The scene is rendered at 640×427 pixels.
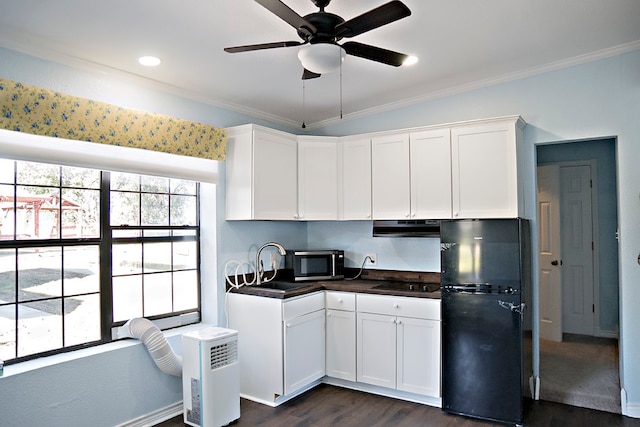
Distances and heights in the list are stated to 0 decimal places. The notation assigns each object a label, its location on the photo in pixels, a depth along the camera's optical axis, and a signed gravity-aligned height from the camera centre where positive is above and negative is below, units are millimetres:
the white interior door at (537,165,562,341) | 5230 -296
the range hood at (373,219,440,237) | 3814 -55
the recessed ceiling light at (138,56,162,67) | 3013 +1126
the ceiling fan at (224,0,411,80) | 1898 +898
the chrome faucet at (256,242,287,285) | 3974 -298
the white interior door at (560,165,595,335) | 5199 -356
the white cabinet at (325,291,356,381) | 3822 -983
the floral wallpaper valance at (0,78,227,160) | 2598 +692
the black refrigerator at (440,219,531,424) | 3148 -698
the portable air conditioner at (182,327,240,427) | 3090 -1093
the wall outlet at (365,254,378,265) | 4359 -361
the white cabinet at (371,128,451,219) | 3604 +396
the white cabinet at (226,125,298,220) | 3793 +428
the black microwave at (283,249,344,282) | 4191 -397
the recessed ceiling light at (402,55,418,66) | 3139 +1158
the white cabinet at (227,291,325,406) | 3541 -992
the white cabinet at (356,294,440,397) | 3463 -978
